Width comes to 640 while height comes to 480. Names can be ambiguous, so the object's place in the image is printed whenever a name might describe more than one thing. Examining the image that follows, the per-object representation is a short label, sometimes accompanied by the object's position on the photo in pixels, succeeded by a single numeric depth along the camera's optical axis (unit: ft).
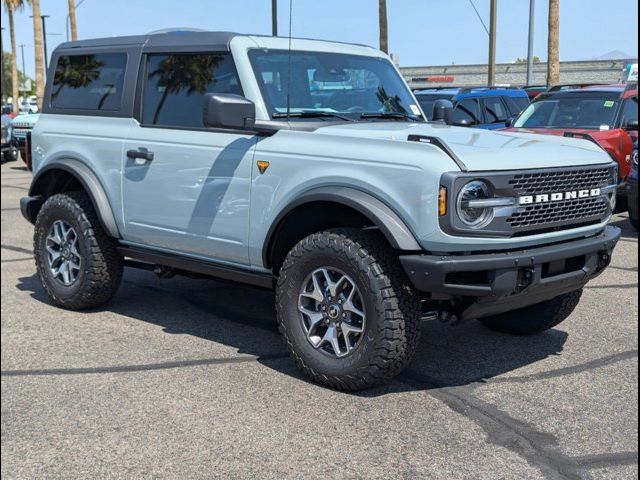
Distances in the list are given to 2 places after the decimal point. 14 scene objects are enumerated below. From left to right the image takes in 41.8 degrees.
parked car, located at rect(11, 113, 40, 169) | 60.80
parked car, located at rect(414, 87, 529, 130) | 47.03
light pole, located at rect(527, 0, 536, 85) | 86.69
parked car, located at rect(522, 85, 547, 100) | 70.34
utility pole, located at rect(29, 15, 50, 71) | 143.59
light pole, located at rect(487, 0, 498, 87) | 85.33
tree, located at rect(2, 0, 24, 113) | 159.74
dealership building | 150.61
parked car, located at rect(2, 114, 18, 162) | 68.03
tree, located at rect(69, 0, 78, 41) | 87.29
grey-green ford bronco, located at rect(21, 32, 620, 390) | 13.75
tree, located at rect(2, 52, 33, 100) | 196.09
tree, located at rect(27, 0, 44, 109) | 100.16
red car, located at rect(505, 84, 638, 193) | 35.86
